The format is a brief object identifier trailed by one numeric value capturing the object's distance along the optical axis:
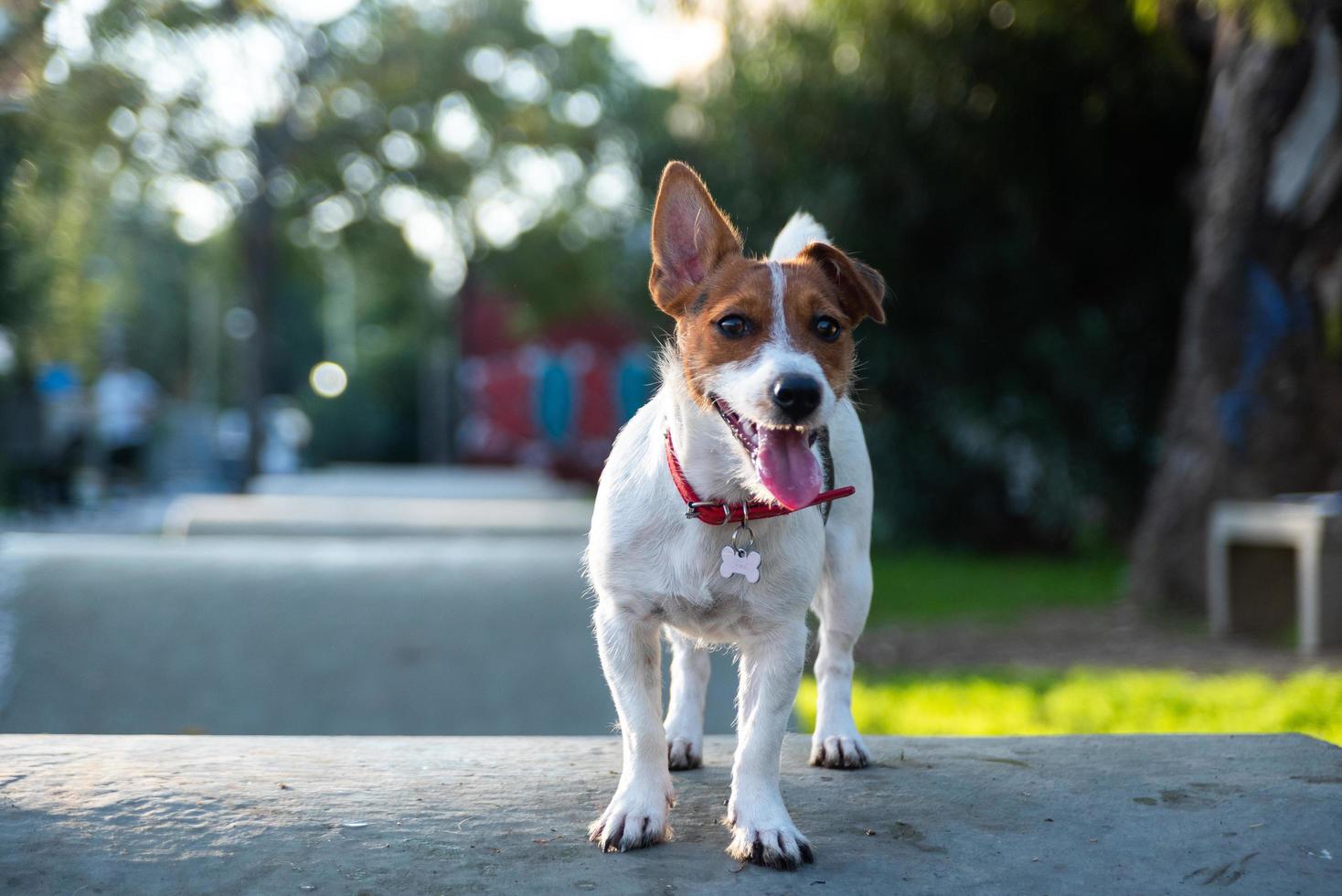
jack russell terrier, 2.80
